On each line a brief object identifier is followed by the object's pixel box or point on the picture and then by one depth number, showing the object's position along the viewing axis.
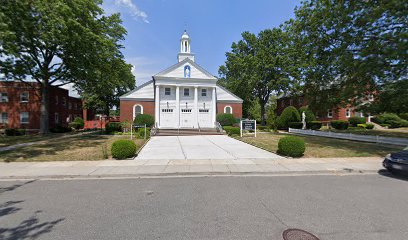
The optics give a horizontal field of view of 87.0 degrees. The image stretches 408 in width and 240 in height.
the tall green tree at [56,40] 14.13
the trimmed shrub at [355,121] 37.03
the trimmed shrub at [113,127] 25.96
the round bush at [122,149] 11.30
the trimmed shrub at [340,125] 32.97
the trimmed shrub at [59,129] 30.17
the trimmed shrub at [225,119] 30.92
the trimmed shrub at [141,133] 21.89
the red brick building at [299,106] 39.79
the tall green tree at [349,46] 13.44
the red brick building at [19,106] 31.97
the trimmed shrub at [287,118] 34.34
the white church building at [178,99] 30.75
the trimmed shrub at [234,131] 24.94
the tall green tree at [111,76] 24.11
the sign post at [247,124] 21.70
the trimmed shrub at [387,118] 35.53
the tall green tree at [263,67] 37.38
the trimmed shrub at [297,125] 32.45
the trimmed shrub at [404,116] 35.87
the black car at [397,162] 7.91
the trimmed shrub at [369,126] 33.49
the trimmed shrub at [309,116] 33.53
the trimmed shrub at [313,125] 32.25
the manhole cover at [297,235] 3.78
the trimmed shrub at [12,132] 27.15
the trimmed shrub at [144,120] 27.83
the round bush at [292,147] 11.97
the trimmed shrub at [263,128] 33.01
